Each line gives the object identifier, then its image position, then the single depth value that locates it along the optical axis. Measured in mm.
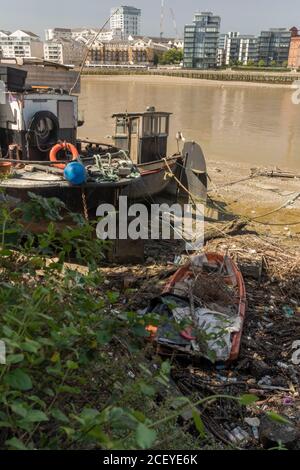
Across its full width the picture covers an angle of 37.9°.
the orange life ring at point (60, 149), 8164
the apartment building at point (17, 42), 122062
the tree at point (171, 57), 118875
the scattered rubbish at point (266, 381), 4810
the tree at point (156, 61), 121100
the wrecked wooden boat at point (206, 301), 4711
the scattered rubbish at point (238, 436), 3852
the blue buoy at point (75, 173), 6992
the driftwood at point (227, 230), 8859
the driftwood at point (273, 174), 15188
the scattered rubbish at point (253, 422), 4129
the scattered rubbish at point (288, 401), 4480
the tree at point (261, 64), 111250
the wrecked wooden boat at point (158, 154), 10727
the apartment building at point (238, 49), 142250
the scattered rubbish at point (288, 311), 6194
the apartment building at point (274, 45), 130500
